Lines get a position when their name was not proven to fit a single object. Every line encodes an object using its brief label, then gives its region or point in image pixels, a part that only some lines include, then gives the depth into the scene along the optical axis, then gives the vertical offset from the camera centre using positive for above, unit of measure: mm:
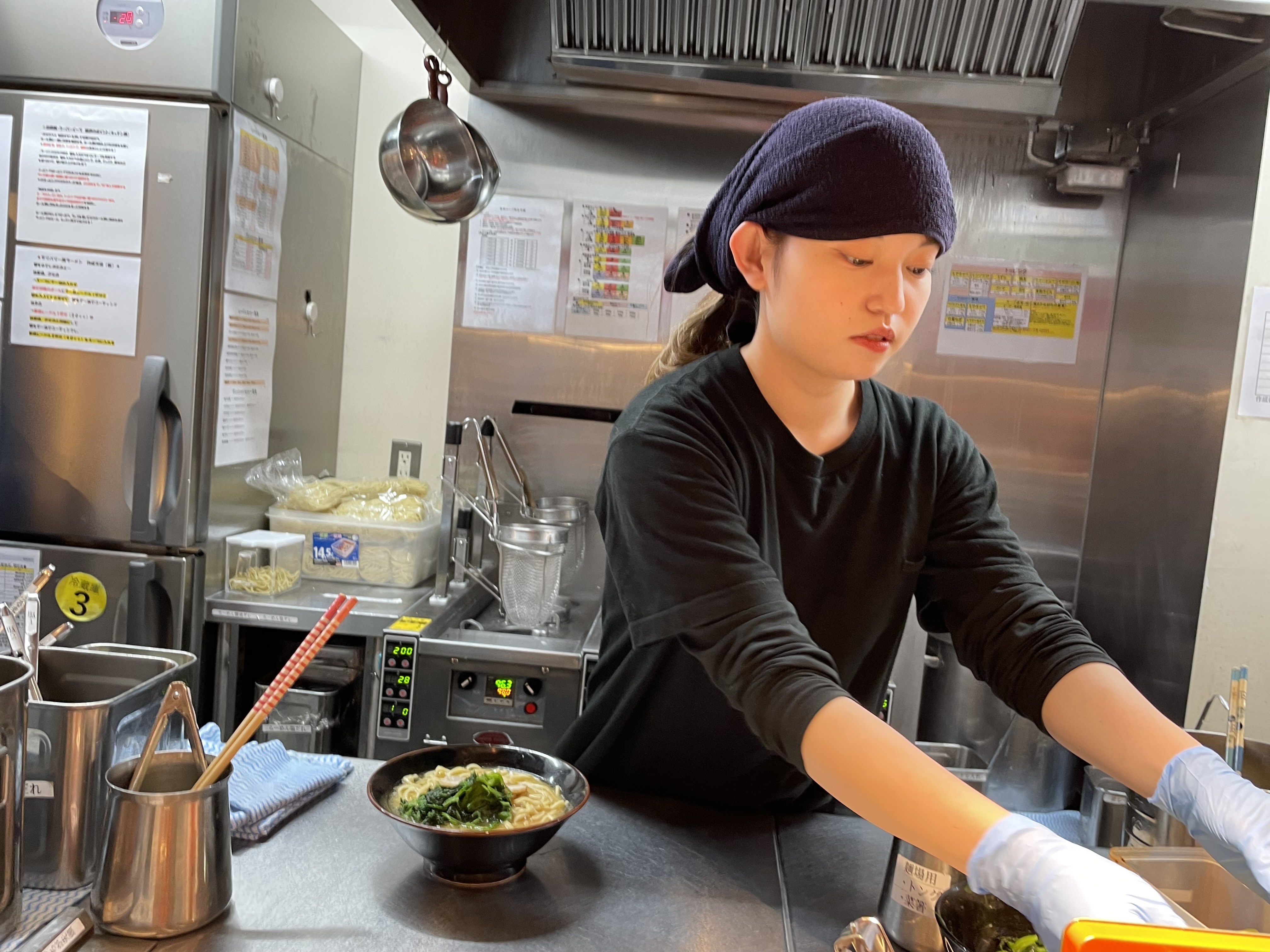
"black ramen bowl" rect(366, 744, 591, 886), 1034 -474
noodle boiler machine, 2316 -690
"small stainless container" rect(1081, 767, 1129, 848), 1812 -666
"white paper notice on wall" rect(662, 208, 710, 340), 2834 +294
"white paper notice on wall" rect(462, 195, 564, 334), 2840 +323
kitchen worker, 1009 -196
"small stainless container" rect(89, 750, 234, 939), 918 -472
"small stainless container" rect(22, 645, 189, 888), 977 -415
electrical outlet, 2980 -252
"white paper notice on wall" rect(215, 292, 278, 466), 2363 -57
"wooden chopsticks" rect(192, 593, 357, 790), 977 -318
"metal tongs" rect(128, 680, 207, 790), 975 -364
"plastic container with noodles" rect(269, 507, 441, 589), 2600 -463
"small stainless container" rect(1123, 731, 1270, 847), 1262 -481
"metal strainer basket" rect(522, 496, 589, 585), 2730 -357
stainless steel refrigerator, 2225 -48
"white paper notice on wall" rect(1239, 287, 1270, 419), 2254 +195
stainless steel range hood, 2188 +794
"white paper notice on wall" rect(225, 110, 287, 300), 2316 +346
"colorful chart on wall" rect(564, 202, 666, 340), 2844 +334
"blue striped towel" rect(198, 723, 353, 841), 1153 -514
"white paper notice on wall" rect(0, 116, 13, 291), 2271 +394
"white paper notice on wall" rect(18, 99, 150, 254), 2246 +364
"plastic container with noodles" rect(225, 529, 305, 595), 2410 -499
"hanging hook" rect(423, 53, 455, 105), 2314 +677
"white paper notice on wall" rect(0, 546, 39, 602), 2316 -535
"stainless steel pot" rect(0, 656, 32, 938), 882 -390
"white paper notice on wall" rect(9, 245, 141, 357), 2277 +88
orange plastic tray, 556 -273
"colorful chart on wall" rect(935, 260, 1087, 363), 2818 +325
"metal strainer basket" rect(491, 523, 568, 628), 2471 -459
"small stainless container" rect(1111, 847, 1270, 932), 952 -411
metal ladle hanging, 2426 +516
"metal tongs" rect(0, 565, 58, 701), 1055 -307
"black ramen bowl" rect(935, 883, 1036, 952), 909 -449
